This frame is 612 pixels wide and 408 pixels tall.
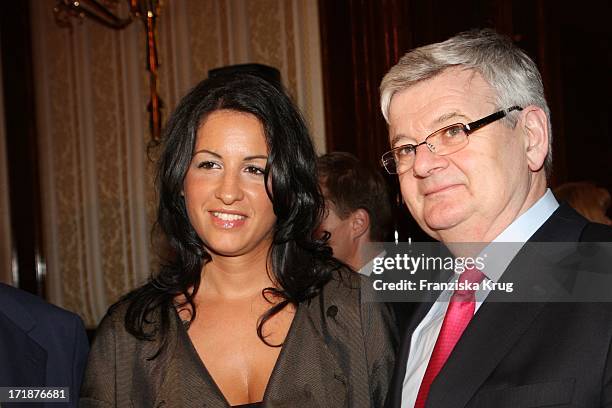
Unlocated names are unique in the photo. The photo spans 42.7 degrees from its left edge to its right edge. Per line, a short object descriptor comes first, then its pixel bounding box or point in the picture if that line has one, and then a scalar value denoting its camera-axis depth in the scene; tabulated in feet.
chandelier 13.91
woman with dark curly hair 6.89
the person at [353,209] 10.31
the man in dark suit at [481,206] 5.11
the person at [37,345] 6.93
